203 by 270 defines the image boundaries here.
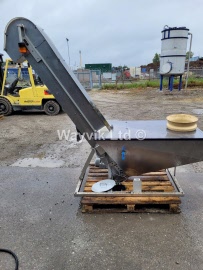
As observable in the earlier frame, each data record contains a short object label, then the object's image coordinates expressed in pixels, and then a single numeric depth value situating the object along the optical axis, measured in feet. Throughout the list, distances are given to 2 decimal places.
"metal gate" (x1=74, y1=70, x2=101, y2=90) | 57.06
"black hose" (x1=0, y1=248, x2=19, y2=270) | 6.86
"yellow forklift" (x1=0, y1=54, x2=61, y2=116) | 26.14
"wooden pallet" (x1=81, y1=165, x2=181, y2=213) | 8.76
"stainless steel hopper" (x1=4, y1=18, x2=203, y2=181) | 7.74
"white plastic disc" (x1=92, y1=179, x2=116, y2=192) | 9.15
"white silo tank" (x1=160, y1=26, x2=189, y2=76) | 39.63
